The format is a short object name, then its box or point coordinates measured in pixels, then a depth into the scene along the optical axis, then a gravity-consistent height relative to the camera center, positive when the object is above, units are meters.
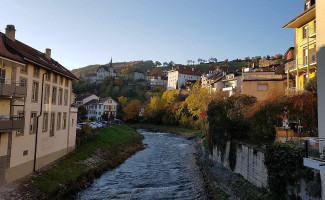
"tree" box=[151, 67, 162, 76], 152.82 +23.53
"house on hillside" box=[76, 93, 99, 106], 89.56 +3.53
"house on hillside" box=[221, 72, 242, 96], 51.34 +6.32
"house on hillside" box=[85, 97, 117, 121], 83.84 +0.29
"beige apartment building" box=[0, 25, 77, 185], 15.86 -0.33
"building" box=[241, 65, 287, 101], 32.75 +3.77
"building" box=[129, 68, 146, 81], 149.62 +21.39
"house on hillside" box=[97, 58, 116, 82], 153.85 +22.52
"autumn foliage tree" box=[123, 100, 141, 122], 84.38 -1.18
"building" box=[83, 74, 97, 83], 153.25 +18.55
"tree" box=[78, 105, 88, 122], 56.91 -1.05
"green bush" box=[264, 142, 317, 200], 11.69 -2.87
